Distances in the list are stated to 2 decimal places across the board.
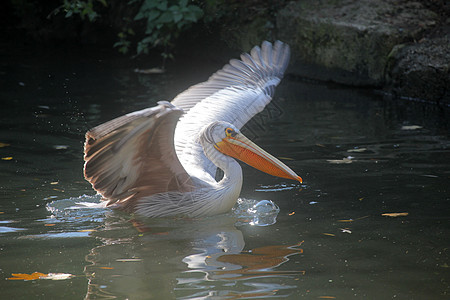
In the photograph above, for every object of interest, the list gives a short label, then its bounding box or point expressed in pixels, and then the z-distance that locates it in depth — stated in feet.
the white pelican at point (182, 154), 27.94
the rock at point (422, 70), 56.95
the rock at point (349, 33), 64.13
